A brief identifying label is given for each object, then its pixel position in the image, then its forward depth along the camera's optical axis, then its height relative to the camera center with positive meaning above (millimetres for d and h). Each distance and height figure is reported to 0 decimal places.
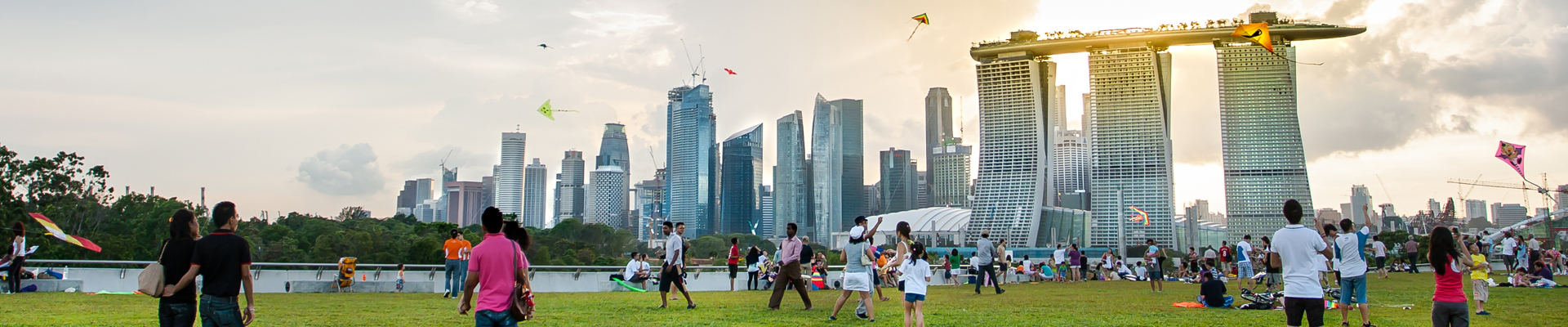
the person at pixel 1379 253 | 20562 -712
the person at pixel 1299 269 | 7977 -416
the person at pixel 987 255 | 20656 -752
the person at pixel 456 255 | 16688 -583
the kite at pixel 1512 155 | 41081 +3060
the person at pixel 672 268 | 14172 -715
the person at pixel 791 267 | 13508 -655
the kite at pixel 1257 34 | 37156 +8032
